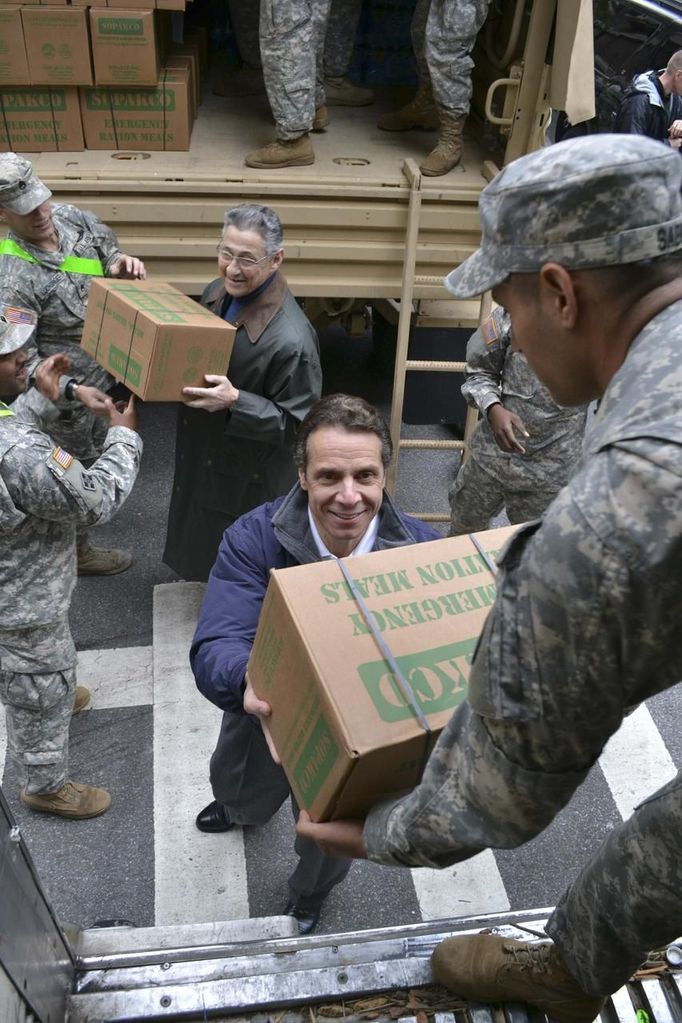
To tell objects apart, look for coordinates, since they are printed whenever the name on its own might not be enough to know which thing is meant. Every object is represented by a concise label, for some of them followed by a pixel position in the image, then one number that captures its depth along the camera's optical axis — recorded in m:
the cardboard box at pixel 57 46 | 3.95
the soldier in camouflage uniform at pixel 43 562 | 2.44
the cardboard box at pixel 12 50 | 3.92
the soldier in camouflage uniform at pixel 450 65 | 4.22
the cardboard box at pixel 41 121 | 4.20
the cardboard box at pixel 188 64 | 4.46
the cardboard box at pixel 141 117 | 4.29
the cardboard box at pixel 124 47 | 3.97
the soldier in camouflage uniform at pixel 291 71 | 4.17
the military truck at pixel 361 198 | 4.02
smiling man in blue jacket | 2.05
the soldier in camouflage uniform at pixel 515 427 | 3.22
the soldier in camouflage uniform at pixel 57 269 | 3.22
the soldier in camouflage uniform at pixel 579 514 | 1.08
